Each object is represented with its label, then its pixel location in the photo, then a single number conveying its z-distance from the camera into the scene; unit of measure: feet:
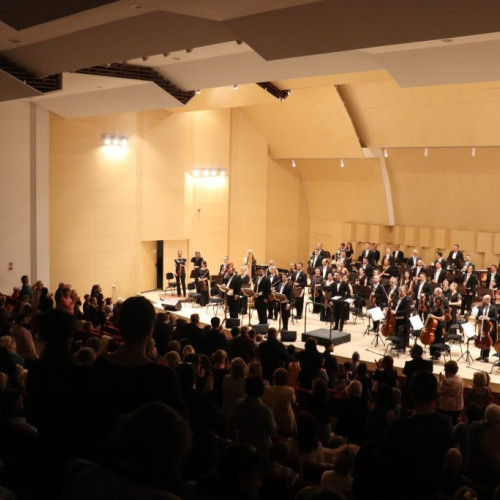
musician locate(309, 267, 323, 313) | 57.21
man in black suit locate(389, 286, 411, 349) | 44.39
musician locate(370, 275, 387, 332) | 50.14
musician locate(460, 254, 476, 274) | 57.82
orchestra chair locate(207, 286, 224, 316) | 58.29
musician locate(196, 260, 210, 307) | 61.16
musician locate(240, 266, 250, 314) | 54.95
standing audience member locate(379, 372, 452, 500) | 10.02
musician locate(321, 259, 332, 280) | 58.90
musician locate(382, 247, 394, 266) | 63.22
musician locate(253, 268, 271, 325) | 53.26
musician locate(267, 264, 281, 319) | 54.03
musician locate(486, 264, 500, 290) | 55.32
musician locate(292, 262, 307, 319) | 54.52
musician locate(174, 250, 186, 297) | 64.69
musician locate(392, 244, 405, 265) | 66.50
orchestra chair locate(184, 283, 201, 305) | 61.05
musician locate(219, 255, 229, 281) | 57.82
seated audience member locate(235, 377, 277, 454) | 16.61
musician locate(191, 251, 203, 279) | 63.31
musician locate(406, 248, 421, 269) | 60.90
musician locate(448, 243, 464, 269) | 60.80
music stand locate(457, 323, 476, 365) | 39.34
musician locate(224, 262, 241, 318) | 54.75
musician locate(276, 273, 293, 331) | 51.55
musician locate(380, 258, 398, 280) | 58.80
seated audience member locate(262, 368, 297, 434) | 20.45
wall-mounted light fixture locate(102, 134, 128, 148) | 63.62
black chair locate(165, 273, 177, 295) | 65.06
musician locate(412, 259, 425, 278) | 56.54
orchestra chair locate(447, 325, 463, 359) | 43.09
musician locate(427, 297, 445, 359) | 42.47
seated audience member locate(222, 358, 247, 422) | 20.97
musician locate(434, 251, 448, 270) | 59.58
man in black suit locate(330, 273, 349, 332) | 50.78
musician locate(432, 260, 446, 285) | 56.08
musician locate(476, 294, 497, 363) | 42.34
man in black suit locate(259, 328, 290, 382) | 29.07
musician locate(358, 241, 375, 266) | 67.47
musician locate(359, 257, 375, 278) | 59.82
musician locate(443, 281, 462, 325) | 47.07
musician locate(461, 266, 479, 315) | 54.98
